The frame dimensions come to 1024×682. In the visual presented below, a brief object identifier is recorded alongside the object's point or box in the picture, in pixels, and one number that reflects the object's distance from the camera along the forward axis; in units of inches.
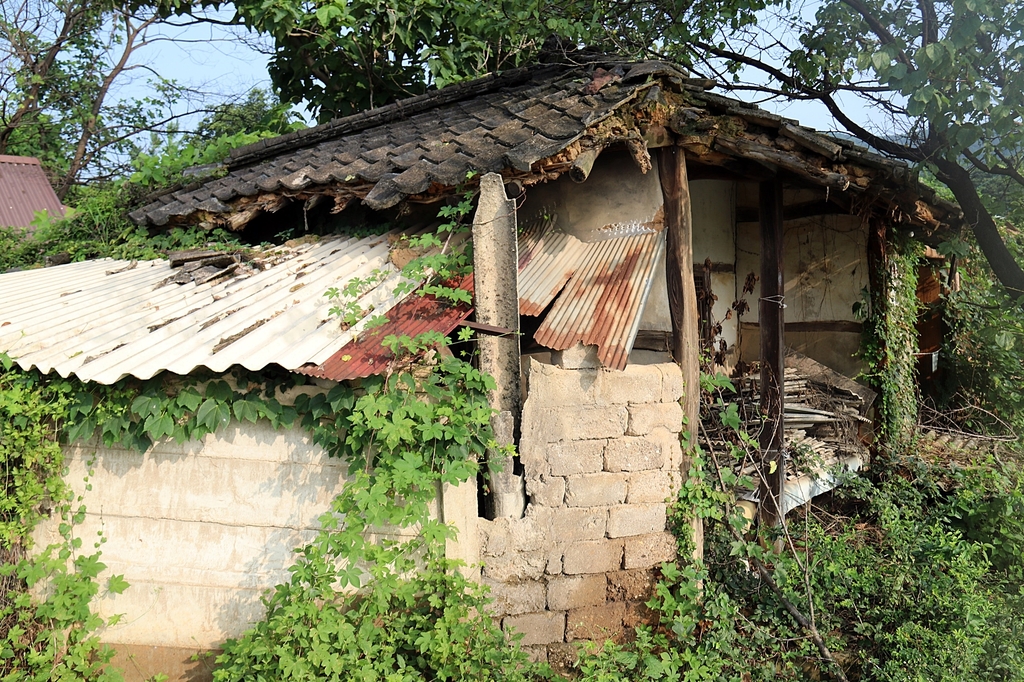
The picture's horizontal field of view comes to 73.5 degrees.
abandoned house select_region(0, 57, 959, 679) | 168.4
